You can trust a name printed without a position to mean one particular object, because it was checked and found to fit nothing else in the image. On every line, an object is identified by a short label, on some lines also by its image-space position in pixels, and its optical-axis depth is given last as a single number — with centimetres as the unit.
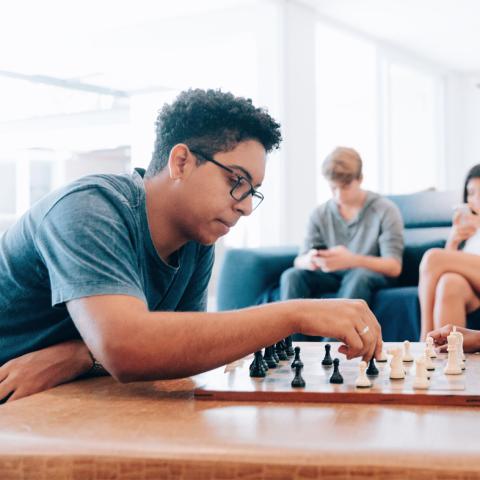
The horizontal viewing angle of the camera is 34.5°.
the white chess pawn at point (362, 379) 102
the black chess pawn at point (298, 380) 103
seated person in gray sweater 379
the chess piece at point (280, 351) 135
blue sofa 401
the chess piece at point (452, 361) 113
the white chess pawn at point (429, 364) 119
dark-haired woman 304
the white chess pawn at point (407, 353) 132
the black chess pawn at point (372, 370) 113
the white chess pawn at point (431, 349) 131
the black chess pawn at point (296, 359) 111
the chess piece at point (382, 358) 121
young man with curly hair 105
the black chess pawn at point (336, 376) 107
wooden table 71
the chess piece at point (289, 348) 140
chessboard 96
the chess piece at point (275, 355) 131
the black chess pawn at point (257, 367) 114
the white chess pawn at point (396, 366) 110
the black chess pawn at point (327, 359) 128
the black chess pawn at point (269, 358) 125
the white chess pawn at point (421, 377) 101
